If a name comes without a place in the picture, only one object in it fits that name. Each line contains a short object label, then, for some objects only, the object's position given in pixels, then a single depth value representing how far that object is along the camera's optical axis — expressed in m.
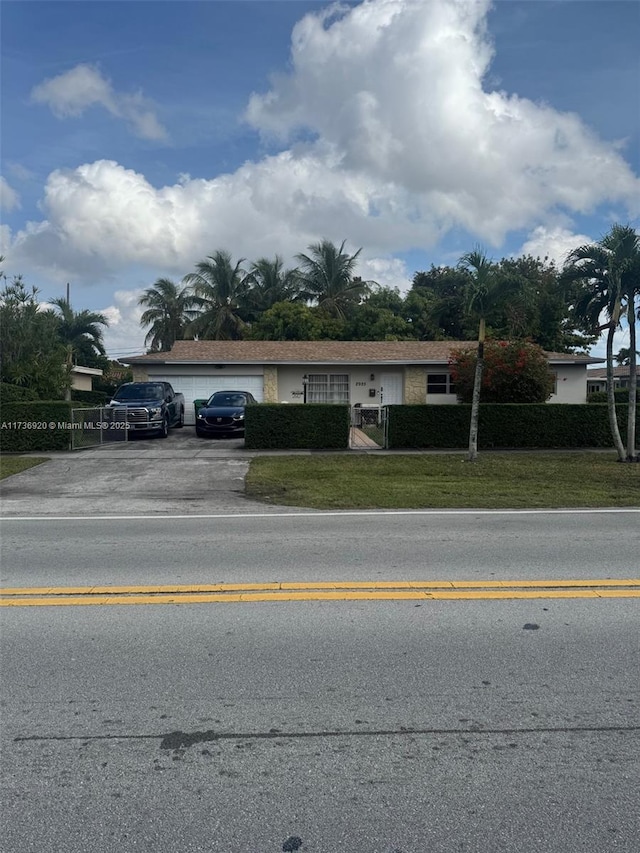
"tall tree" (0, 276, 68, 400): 21.61
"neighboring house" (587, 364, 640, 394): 47.41
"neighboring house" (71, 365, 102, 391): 35.06
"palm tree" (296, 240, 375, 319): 41.19
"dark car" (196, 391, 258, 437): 21.64
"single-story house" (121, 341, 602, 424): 27.28
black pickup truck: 21.47
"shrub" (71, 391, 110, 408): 32.75
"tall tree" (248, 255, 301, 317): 42.62
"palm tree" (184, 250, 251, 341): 41.57
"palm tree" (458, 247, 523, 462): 16.11
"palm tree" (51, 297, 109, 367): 40.09
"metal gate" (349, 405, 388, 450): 19.65
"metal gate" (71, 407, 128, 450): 18.94
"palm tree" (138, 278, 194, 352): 44.97
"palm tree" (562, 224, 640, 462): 15.27
